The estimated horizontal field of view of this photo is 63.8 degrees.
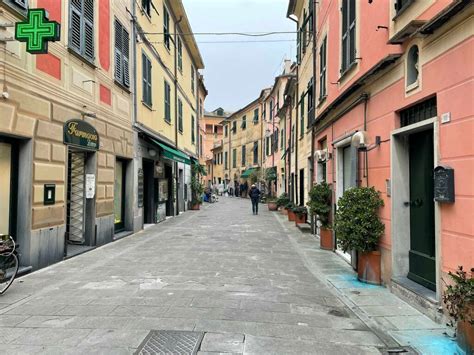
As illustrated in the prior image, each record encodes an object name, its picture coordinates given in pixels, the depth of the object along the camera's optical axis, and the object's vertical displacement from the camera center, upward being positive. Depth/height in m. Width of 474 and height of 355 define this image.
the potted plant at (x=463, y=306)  3.43 -1.10
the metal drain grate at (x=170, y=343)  3.61 -1.54
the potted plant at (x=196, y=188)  22.83 -0.06
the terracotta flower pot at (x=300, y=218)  14.33 -1.16
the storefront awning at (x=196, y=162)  23.97 +1.68
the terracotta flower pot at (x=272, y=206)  22.80 -1.12
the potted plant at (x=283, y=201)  19.65 -0.72
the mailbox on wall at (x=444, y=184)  4.20 +0.04
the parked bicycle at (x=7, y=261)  5.42 -1.07
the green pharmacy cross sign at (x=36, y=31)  6.04 +2.49
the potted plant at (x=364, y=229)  6.16 -0.67
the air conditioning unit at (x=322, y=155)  10.30 +0.91
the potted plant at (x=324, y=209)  9.65 -0.55
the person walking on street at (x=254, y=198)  19.63 -0.54
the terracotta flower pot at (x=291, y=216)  16.43 -1.25
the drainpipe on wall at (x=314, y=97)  12.19 +3.00
